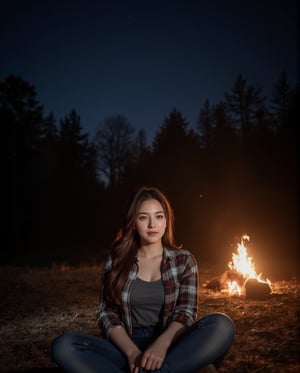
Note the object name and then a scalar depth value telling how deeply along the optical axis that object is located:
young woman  2.70
